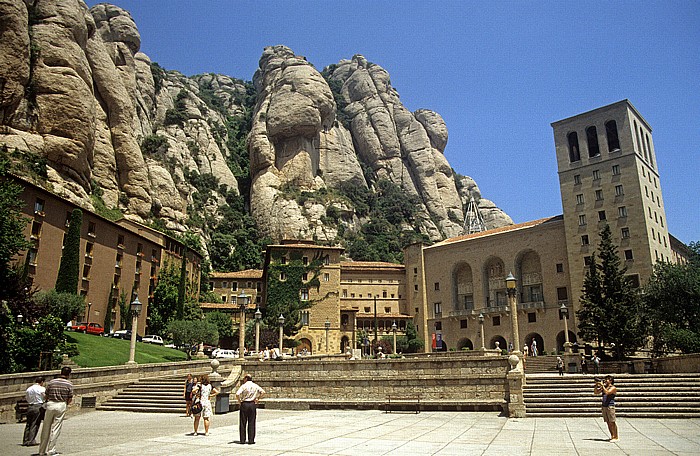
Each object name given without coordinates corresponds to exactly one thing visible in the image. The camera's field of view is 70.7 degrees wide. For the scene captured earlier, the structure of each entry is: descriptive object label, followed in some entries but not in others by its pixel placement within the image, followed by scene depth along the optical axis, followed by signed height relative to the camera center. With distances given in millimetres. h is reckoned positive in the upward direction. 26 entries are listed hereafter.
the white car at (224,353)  39803 -540
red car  38119 +1512
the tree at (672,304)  36875 +2916
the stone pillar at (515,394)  17047 -1698
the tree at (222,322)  57156 +2767
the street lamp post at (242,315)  23109 +1475
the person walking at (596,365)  29422 -1314
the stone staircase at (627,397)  16578 -1915
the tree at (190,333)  41656 +1165
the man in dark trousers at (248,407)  11234 -1371
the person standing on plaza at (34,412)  11305 -1443
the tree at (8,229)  24538 +6072
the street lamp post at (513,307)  19953 +1538
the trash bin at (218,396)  18812 -1831
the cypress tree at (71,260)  38812 +6936
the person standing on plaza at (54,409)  9766 -1203
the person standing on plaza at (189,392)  17781 -1580
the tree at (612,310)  37750 +2548
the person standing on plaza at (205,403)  12805 -1427
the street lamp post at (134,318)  24622 +1481
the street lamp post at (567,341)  32406 +131
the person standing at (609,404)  11485 -1422
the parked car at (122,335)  41812 +1063
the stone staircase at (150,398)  20312 -2126
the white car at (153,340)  43531 +655
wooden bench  18781 -2234
